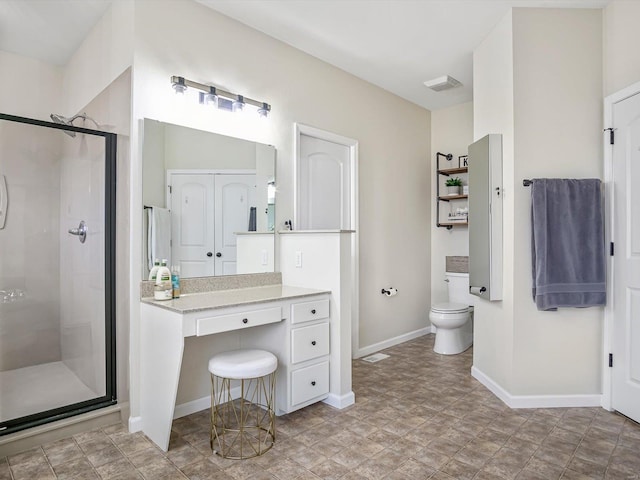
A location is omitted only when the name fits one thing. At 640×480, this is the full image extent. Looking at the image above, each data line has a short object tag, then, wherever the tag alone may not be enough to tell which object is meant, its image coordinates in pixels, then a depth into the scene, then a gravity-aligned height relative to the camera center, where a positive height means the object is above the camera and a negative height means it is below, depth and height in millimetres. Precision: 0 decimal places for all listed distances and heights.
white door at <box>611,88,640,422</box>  2535 -141
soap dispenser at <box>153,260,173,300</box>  2361 -271
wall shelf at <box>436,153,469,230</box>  4480 +471
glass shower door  2564 -194
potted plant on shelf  4566 +599
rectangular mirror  2518 +260
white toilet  3922 -782
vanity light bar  2512 +978
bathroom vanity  2137 -590
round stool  2178 -1134
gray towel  2713 -36
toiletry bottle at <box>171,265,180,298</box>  2478 -266
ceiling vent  3943 +1541
